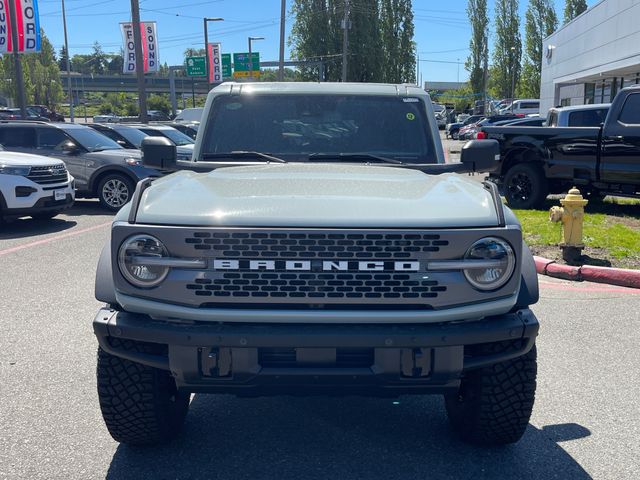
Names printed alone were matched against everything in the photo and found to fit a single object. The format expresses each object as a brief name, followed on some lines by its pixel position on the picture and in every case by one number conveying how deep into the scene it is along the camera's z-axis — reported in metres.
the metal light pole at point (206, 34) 44.21
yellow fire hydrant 7.66
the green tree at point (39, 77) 62.38
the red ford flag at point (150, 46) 35.62
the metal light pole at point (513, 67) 67.19
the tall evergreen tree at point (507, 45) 68.19
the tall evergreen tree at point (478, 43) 69.56
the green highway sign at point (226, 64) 56.38
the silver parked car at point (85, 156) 13.20
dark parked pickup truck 10.64
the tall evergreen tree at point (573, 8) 61.44
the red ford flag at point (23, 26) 23.11
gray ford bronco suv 2.83
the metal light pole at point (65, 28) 49.83
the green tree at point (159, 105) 87.94
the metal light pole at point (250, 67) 54.56
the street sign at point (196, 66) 52.41
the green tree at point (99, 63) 143.88
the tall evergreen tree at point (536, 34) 63.88
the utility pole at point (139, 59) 23.05
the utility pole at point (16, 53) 21.25
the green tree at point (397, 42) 53.09
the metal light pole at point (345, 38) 44.13
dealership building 26.22
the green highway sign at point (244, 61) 54.69
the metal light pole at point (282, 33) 37.90
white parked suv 10.78
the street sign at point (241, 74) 54.91
